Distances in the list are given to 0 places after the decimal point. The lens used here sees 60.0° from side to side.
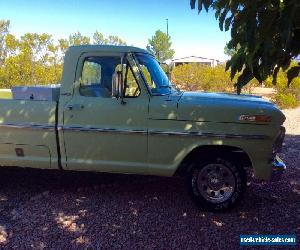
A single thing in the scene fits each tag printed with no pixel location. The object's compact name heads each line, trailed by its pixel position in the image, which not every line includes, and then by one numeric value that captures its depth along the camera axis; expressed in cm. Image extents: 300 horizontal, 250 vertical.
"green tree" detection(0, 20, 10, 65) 1894
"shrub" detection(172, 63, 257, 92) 1267
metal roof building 3190
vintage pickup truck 321
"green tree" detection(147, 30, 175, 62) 3129
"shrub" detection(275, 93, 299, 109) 1064
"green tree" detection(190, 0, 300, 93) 122
